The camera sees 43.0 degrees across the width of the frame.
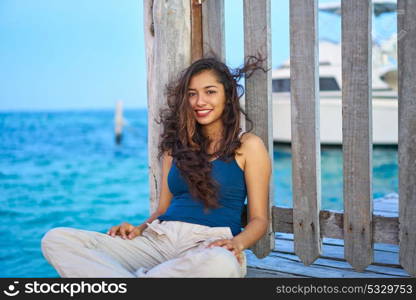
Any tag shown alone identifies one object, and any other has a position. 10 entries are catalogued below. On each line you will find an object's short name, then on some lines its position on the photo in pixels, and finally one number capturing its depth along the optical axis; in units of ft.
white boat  54.70
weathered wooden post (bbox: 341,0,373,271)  8.60
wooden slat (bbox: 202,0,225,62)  10.21
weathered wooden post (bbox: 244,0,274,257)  9.57
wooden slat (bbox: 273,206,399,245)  8.95
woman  8.23
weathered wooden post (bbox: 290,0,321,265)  9.09
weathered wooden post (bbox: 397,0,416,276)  8.25
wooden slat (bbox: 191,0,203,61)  10.39
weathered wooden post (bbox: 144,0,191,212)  10.23
